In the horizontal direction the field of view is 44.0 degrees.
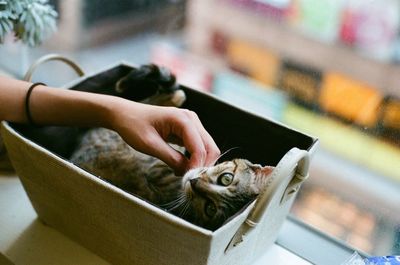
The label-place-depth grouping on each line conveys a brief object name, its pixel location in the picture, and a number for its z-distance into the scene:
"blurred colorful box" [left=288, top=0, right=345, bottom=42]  1.18
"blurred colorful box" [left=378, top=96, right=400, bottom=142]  0.91
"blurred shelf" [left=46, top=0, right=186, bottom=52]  1.37
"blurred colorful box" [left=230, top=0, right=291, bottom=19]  1.23
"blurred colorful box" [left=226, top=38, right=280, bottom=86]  1.34
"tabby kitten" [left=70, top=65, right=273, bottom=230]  0.70
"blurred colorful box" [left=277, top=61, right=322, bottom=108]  1.15
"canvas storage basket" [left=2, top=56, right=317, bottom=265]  0.62
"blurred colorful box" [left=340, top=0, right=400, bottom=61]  0.99
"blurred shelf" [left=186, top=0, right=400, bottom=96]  1.19
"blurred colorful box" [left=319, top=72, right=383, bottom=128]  0.99
